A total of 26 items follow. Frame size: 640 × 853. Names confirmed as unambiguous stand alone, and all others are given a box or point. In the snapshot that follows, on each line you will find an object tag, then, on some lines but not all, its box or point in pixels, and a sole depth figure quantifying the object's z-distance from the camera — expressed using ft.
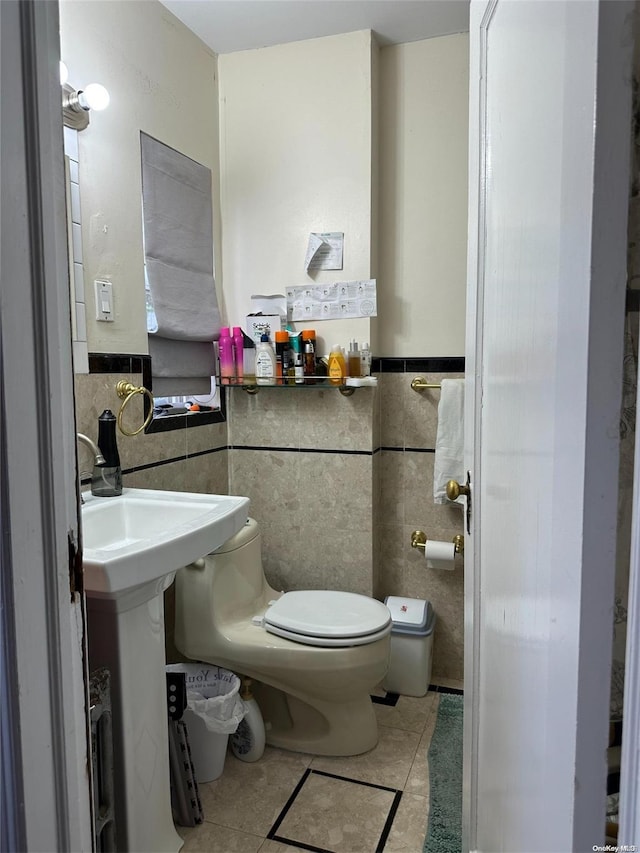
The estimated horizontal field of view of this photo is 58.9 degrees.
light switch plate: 5.39
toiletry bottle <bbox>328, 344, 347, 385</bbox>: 6.77
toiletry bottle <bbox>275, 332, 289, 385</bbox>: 7.00
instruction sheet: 6.97
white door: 1.42
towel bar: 7.19
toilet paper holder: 7.20
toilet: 5.69
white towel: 6.82
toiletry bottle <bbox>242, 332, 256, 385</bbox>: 7.13
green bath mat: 4.91
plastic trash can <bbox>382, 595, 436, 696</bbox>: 6.95
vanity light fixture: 4.77
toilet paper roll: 7.00
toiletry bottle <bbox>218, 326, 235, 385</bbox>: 7.19
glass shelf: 6.91
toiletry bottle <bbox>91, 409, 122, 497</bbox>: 5.15
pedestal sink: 3.68
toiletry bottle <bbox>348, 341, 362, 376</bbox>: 6.88
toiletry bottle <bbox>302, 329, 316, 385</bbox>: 6.98
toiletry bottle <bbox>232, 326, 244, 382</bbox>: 7.18
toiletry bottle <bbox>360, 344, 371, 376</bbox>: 6.91
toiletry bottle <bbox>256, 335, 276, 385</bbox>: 6.97
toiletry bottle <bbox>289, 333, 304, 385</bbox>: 6.95
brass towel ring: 5.57
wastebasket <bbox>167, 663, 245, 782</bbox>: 5.46
